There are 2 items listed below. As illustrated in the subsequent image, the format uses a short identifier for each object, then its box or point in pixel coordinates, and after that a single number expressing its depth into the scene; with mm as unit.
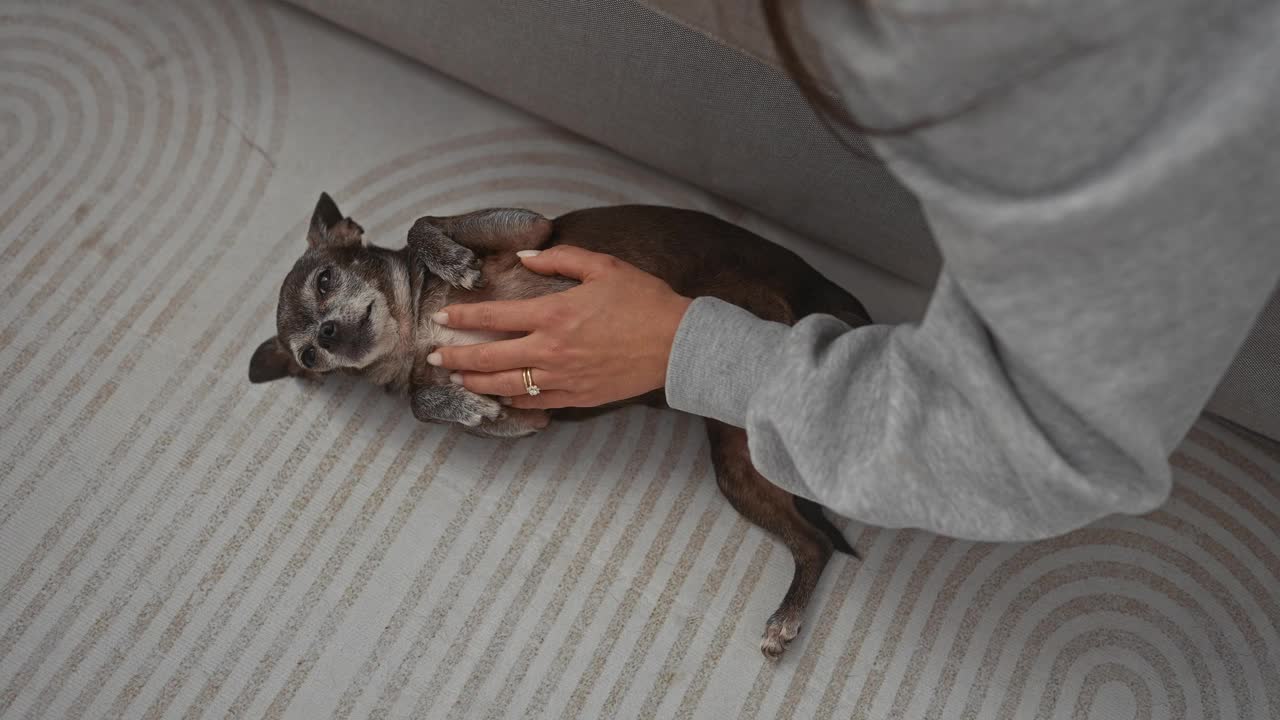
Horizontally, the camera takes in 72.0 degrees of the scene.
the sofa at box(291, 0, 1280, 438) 1365
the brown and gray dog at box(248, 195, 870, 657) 1482
